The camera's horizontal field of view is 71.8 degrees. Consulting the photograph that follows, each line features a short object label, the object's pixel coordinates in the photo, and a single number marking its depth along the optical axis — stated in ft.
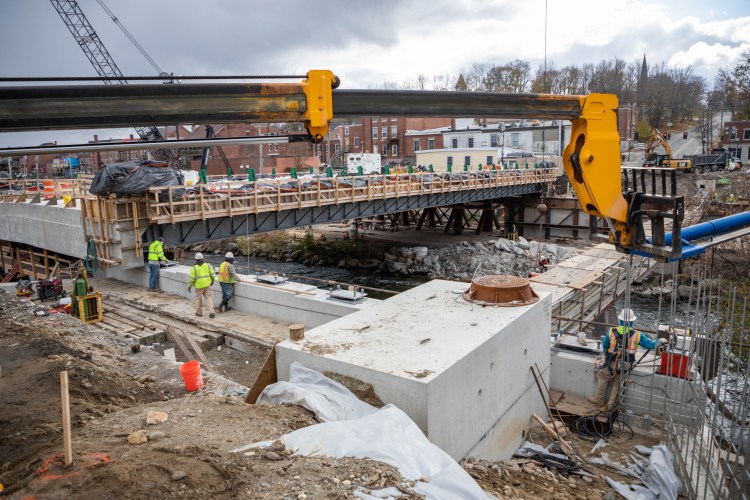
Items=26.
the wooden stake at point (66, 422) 14.98
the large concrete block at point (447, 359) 20.95
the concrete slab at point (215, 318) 40.86
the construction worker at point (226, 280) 45.83
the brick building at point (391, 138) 230.48
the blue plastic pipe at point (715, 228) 27.25
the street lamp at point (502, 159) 165.07
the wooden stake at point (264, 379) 24.84
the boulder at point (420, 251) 115.29
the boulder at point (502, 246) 118.52
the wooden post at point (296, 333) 24.61
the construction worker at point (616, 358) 34.54
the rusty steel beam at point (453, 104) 20.72
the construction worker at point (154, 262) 52.47
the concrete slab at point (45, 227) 63.67
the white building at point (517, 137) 197.36
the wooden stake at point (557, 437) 28.78
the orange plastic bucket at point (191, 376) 26.25
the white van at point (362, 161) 178.11
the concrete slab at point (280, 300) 40.65
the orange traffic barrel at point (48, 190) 79.52
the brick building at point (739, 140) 208.22
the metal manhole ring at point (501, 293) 29.22
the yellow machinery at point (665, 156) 120.36
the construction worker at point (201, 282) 43.19
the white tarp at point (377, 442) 15.93
